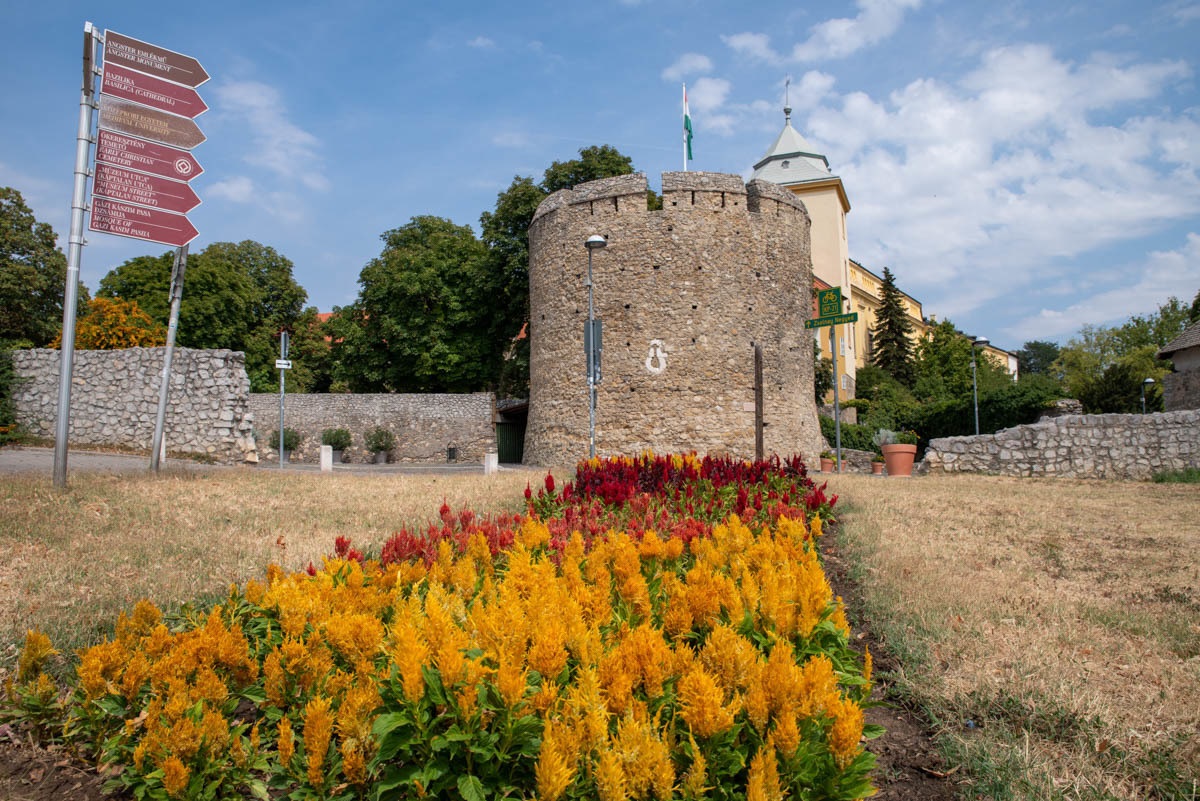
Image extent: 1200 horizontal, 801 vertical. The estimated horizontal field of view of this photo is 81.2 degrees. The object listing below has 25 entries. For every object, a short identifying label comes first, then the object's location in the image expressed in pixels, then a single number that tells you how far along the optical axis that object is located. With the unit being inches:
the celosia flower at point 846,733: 69.1
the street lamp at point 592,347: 554.9
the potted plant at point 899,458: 645.3
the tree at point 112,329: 797.9
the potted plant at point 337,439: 983.7
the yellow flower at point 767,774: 65.0
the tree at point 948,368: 1501.0
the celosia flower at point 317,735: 75.3
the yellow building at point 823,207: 1533.0
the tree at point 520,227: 1058.1
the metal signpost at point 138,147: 304.7
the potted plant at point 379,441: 999.6
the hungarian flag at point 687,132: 934.4
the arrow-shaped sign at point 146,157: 322.3
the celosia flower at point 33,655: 99.3
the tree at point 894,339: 1713.8
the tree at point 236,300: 1279.5
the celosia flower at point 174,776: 73.9
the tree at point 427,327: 1138.7
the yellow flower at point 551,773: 63.5
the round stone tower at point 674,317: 773.9
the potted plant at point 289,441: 977.5
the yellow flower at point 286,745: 77.9
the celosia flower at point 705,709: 70.0
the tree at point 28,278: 1062.4
